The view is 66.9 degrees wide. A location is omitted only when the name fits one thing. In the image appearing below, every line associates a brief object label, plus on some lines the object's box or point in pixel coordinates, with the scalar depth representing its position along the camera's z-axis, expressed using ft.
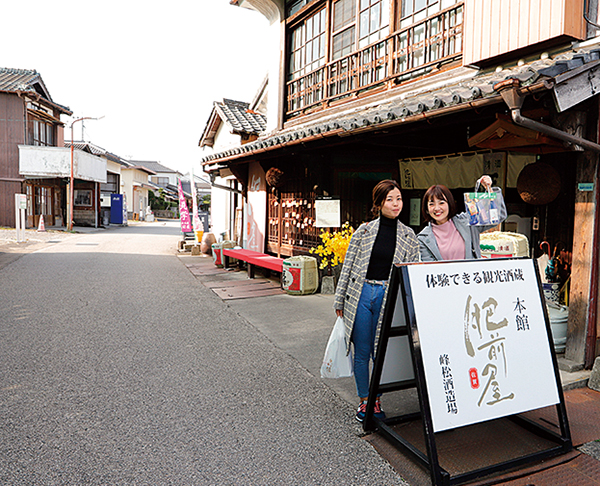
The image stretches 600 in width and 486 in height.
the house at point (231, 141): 50.80
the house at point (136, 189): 150.71
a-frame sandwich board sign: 9.61
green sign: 14.51
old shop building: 14.62
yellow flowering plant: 27.43
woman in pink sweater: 12.07
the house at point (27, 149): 81.92
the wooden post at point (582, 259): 14.58
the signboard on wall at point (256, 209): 40.70
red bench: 32.82
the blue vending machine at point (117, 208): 115.34
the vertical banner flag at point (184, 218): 58.37
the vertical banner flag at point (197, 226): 56.82
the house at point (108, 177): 107.07
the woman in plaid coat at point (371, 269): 11.84
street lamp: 85.81
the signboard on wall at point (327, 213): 29.35
